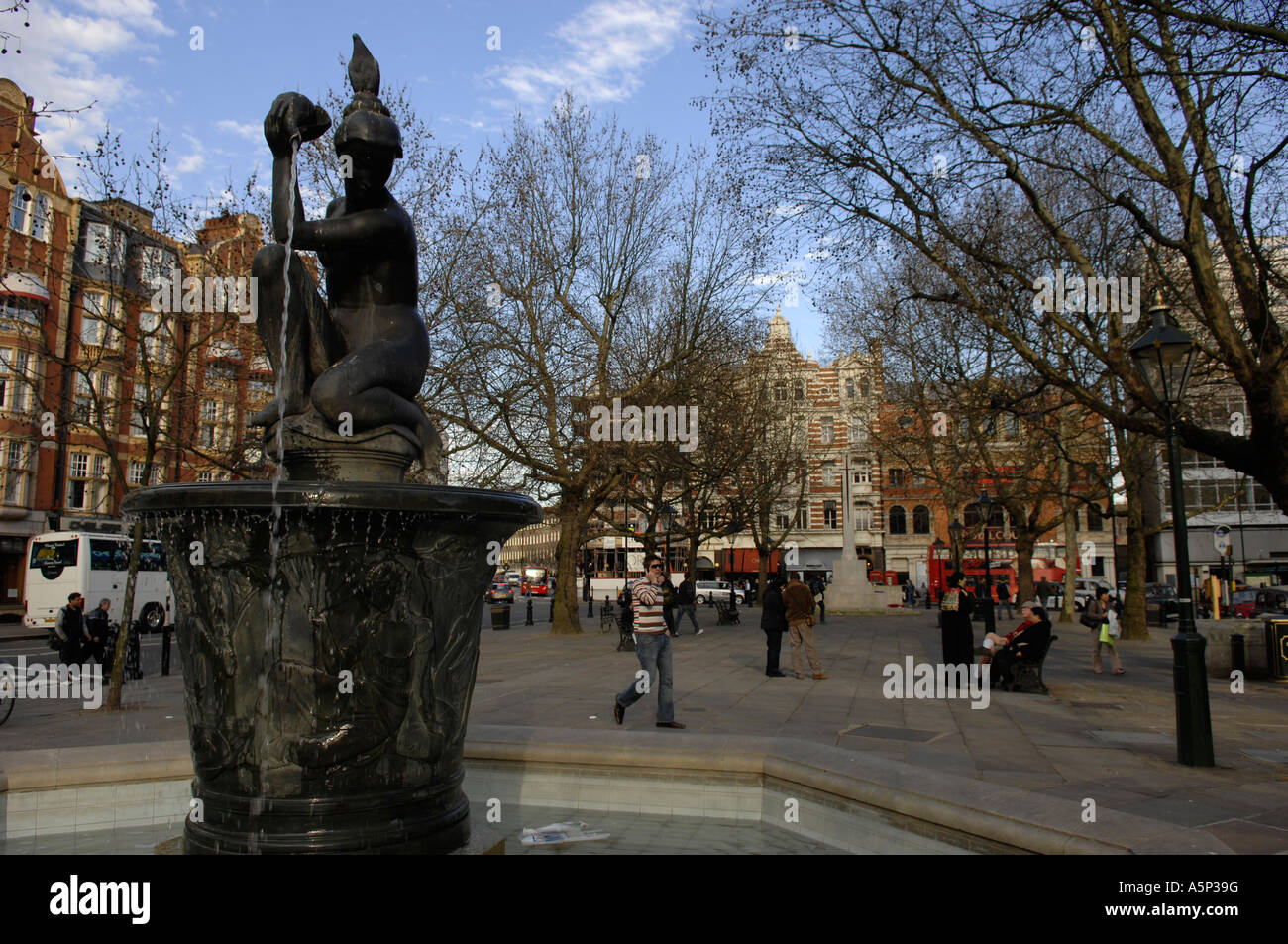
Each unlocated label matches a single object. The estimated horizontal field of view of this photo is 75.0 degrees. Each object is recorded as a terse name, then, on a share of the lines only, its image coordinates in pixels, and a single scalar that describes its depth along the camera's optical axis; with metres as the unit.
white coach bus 25.12
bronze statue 4.34
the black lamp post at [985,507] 21.50
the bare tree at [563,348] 22.67
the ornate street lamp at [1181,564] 7.16
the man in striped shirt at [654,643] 8.61
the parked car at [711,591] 49.84
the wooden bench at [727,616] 30.09
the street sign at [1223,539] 25.89
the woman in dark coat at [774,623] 14.30
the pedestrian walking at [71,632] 12.72
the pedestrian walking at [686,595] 28.68
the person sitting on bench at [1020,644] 12.23
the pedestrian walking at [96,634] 13.22
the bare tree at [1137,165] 9.12
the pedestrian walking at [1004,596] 41.16
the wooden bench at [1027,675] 12.30
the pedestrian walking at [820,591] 31.47
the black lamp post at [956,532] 30.47
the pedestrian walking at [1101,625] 14.54
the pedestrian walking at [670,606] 19.31
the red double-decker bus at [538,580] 64.19
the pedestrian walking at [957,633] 13.29
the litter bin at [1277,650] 13.52
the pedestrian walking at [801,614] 13.80
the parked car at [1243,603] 29.25
